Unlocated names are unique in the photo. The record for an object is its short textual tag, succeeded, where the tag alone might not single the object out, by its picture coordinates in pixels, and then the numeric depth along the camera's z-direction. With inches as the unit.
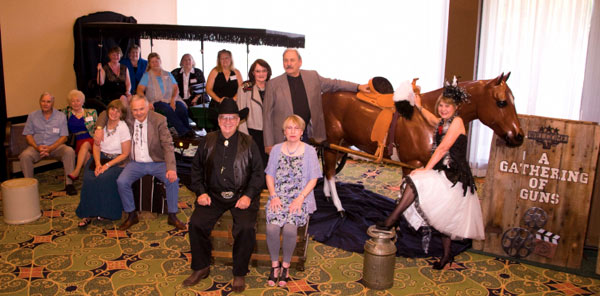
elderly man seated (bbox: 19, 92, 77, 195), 236.1
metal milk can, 150.9
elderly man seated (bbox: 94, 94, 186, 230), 195.0
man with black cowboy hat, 153.2
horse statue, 168.2
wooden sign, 164.2
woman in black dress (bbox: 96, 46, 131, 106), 280.5
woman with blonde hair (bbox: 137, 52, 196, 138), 267.4
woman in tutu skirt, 156.4
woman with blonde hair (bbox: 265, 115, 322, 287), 152.6
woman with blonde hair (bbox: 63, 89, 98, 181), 243.8
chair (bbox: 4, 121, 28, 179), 244.1
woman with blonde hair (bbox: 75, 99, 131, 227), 199.0
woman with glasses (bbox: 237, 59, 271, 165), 201.5
